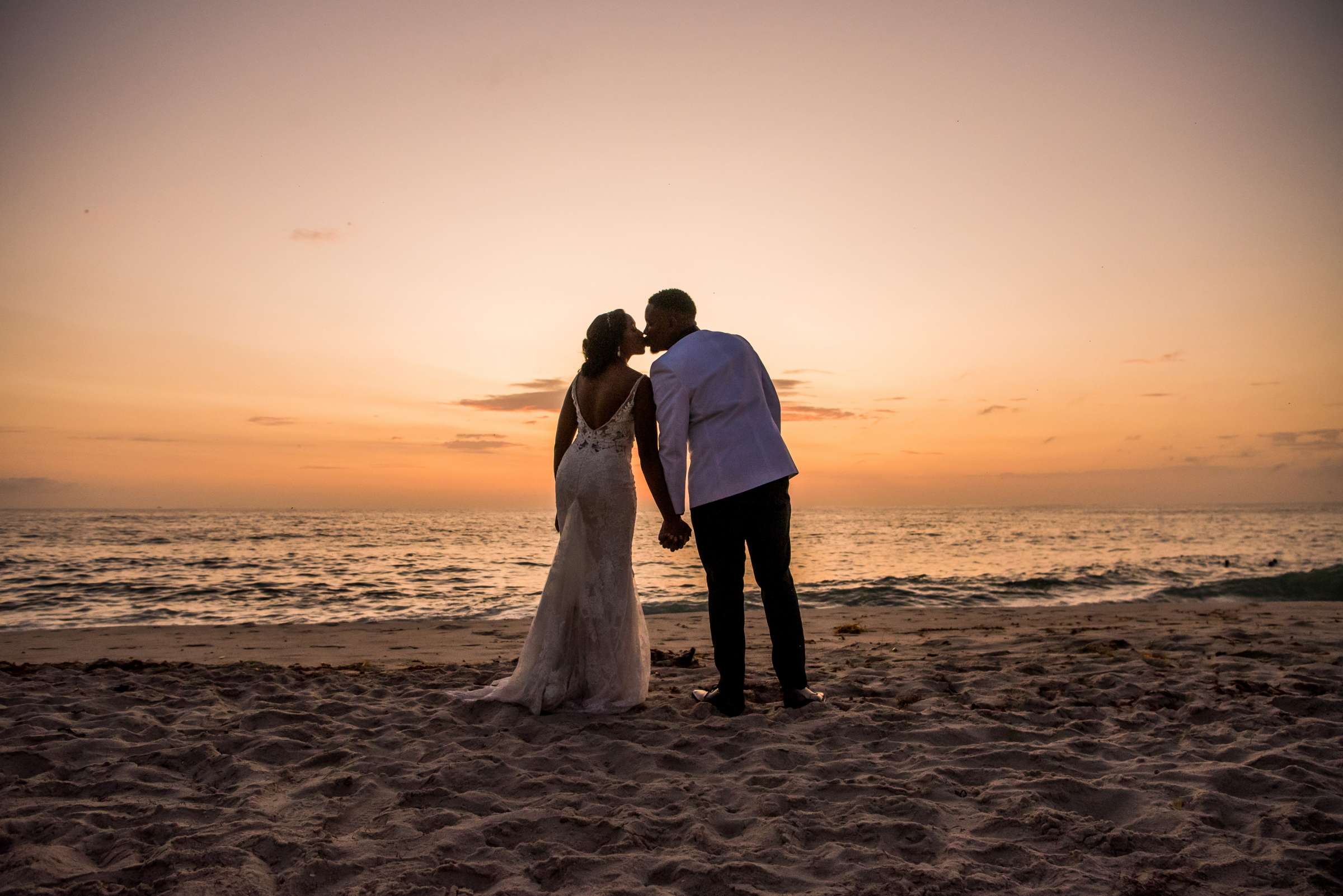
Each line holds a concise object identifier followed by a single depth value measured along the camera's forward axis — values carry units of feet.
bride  14.32
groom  13.58
